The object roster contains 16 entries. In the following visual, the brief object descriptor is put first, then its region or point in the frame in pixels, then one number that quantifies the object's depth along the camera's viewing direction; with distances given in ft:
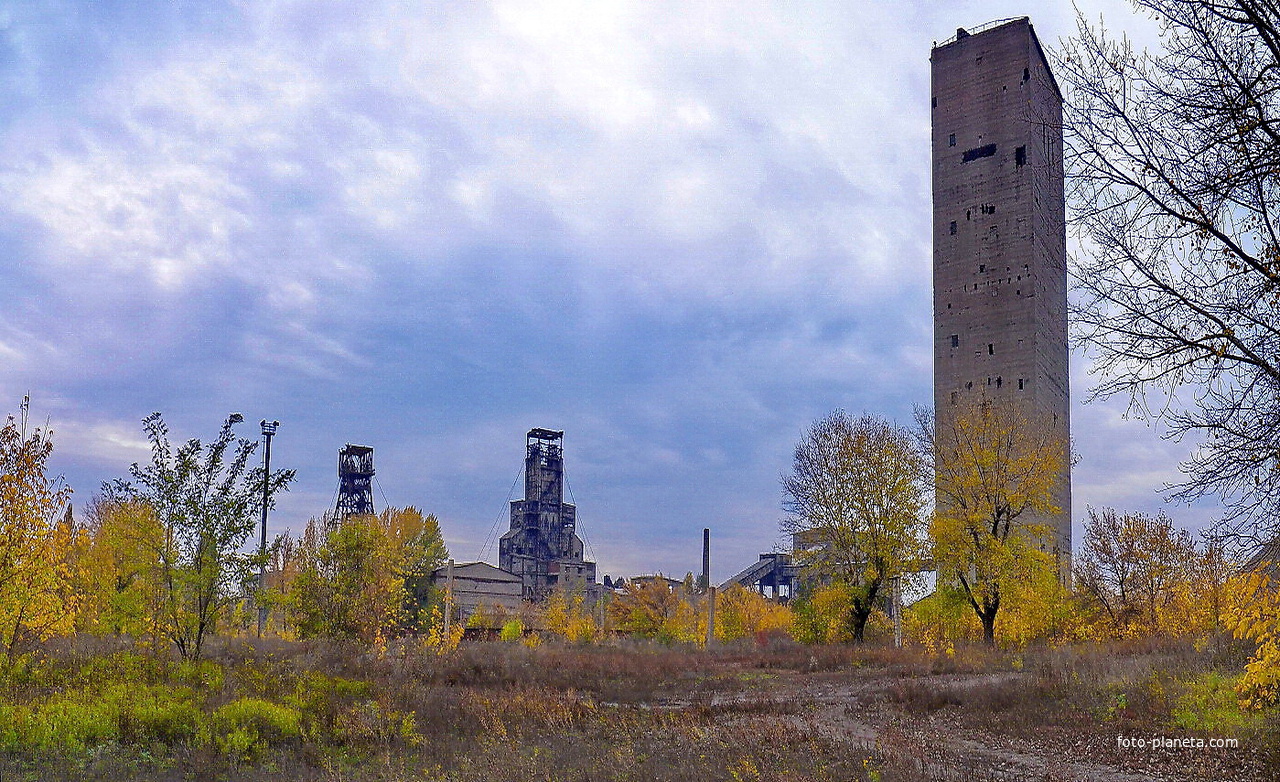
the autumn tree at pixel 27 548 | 49.49
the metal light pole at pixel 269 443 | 140.84
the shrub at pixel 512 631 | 154.10
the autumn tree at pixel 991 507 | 106.32
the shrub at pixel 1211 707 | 42.34
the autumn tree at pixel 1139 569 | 104.22
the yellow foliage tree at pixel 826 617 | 121.70
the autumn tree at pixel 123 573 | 63.98
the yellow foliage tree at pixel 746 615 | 169.27
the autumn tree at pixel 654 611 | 177.68
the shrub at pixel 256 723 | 42.68
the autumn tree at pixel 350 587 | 78.07
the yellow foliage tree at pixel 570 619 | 160.15
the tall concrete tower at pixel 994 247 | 229.45
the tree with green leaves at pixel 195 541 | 63.00
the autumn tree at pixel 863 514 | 120.16
